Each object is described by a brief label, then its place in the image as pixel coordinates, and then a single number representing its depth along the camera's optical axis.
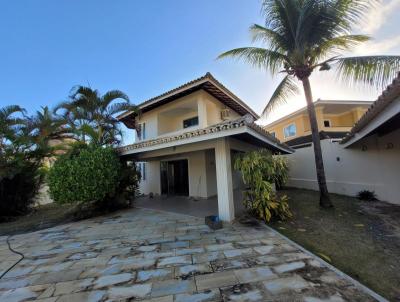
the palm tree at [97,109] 9.65
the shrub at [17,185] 8.25
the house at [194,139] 6.48
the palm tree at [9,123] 8.38
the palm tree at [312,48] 6.41
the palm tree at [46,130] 8.87
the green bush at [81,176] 7.62
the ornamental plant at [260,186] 6.43
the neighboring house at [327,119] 15.30
